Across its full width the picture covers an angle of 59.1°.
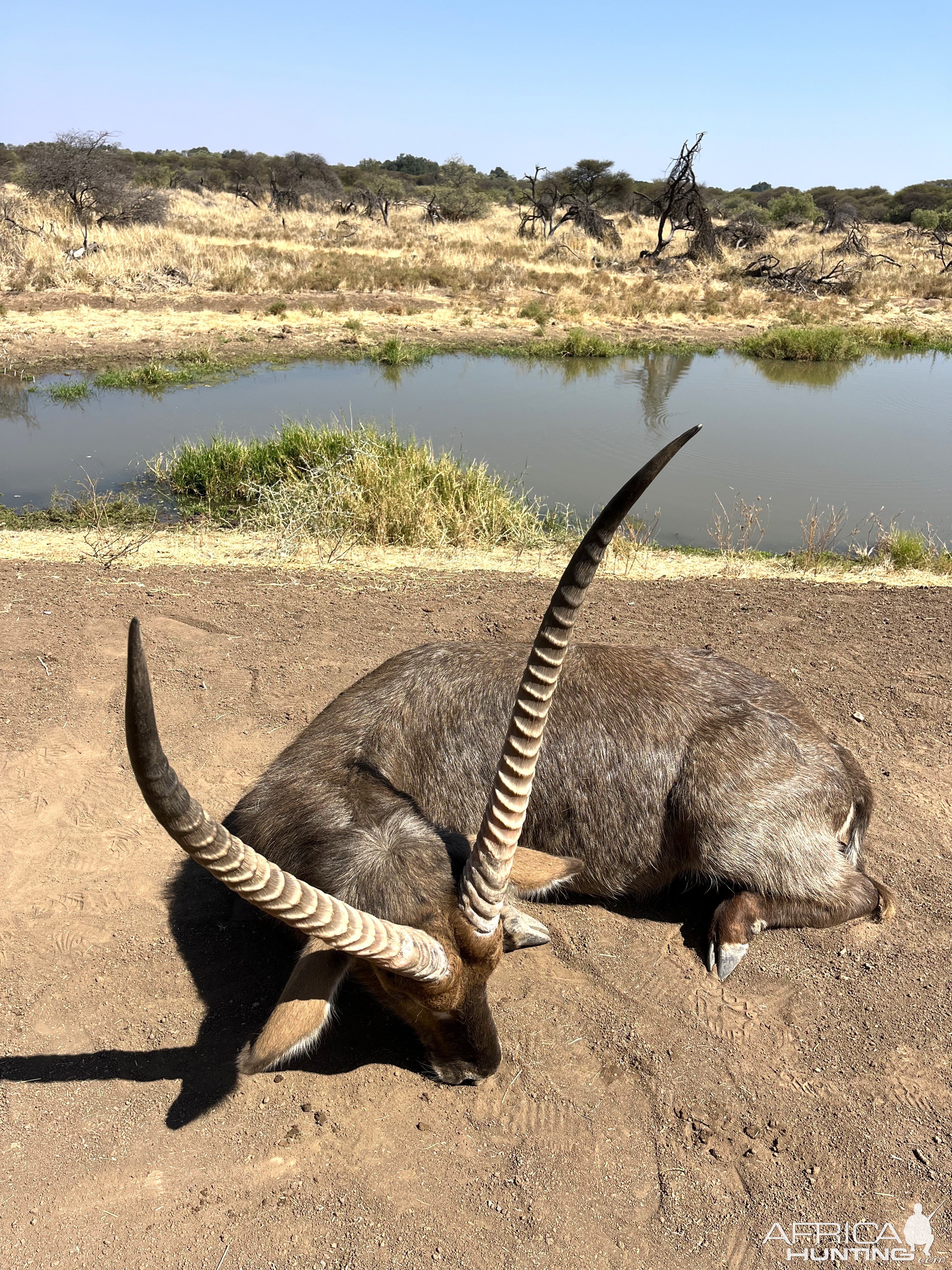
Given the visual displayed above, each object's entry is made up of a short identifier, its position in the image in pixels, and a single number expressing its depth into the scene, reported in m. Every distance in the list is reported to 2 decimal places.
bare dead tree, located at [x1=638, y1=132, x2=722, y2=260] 35.78
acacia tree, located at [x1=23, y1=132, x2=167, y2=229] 32.22
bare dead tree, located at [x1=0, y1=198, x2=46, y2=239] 28.67
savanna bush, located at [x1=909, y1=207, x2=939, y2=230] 53.31
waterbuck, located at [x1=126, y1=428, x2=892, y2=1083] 2.88
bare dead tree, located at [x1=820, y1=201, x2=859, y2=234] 54.19
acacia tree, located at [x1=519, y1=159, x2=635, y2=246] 50.00
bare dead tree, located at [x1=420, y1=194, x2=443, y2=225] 50.94
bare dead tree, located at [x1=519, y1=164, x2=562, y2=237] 45.75
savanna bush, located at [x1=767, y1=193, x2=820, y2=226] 56.97
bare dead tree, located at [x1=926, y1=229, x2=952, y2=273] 41.50
